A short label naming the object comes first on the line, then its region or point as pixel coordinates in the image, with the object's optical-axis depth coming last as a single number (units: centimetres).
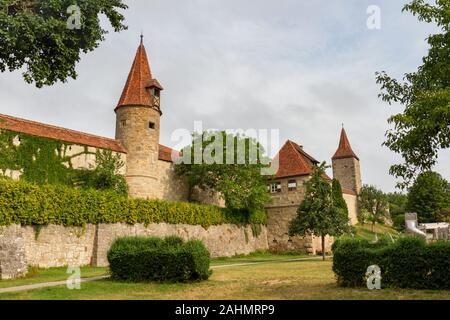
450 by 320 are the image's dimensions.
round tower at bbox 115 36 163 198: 3253
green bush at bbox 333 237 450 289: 1080
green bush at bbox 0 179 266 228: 1972
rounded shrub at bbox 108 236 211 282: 1443
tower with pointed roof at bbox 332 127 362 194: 7775
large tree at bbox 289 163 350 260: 2722
